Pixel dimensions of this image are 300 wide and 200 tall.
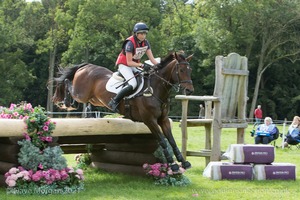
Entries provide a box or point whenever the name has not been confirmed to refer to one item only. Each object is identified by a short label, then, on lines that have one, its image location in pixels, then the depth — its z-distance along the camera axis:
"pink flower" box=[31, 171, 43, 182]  13.77
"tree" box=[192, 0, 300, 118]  82.45
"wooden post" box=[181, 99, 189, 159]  20.05
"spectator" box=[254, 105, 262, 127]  59.40
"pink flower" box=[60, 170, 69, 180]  14.16
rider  15.87
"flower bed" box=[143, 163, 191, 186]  16.05
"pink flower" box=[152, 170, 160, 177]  16.15
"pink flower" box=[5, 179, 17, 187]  13.57
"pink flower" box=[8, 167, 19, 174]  13.78
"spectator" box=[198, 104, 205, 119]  65.43
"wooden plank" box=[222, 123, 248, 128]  18.99
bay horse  15.41
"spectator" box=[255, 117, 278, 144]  27.79
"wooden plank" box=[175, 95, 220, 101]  18.73
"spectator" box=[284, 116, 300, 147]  29.57
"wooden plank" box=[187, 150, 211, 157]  19.84
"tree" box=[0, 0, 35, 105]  81.98
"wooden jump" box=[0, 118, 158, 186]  14.35
